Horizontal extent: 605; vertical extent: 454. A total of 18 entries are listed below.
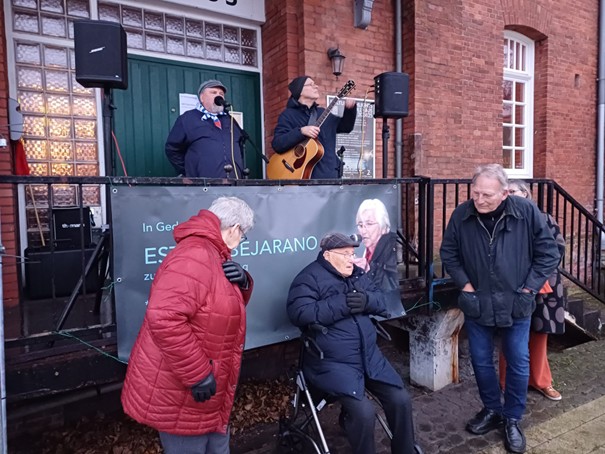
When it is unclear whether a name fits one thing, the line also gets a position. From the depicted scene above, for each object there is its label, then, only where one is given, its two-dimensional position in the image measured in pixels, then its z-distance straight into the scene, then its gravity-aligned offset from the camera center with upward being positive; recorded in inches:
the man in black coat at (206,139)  151.9 +17.5
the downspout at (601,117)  322.3 +48.1
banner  103.1 -10.4
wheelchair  111.2 -54.9
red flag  160.7 +12.4
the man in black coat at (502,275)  122.3 -23.6
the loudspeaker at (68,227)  159.6 -11.3
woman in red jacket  76.7 -25.9
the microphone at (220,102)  150.2 +29.2
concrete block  170.9 -59.5
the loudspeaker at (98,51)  115.9 +36.0
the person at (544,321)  140.1 -41.9
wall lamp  213.8 +60.7
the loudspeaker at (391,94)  167.6 +34.5
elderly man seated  107.0 -37.2
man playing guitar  159.2 +23.9
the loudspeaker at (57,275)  149.2 -26.0
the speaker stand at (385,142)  164.3 +17.4
